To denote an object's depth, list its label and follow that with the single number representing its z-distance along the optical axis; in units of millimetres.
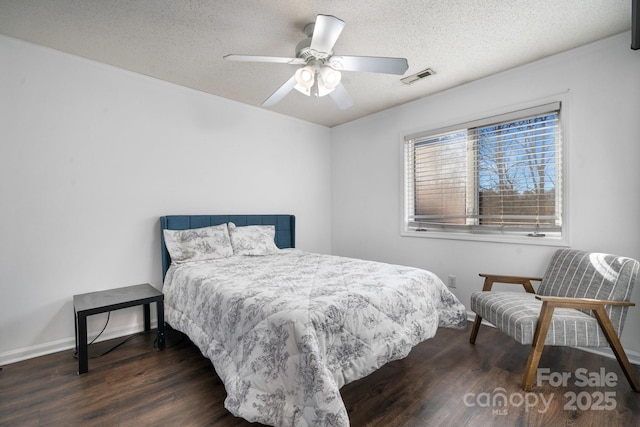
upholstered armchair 1917
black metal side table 2154
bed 1452
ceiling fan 1916
